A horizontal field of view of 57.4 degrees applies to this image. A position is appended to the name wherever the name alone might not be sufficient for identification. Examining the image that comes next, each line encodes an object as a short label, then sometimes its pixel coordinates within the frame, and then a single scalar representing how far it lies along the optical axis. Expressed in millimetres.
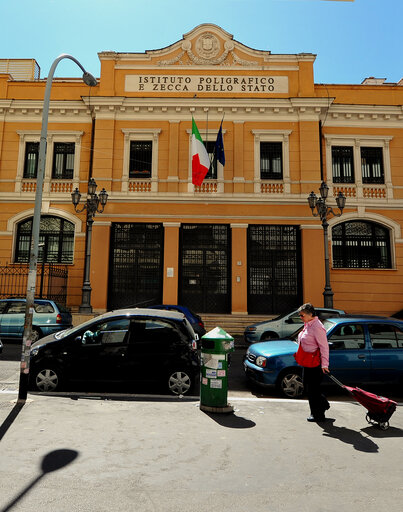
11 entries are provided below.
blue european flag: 16688
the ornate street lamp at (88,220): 15093
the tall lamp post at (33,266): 6246
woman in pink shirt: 5609
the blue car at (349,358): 7105
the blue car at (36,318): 12328
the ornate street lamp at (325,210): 14898
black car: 6973
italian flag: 16297
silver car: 12805
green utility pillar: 5953
